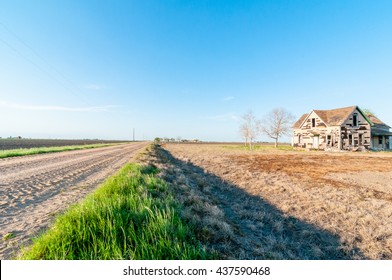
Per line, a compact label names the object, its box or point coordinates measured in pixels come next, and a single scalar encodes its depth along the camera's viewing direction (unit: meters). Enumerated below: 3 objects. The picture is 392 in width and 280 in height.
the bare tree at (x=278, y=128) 48.56
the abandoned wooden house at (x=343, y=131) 30.12
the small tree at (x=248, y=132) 50.75
